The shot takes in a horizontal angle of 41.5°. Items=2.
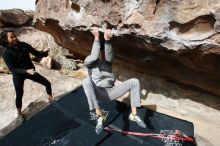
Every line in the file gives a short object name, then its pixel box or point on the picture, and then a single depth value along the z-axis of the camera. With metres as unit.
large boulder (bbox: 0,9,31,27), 10.83
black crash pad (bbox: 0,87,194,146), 4.12
